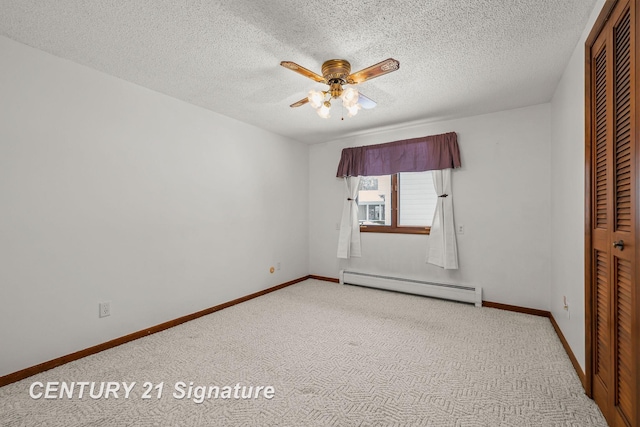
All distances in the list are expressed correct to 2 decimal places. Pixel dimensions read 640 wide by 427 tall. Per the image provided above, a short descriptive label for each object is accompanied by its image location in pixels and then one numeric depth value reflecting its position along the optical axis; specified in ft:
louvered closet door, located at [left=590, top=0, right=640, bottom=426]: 4.20
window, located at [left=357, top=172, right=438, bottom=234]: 13.38
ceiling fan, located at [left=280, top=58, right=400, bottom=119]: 6.37
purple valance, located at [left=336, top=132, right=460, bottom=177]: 12.32
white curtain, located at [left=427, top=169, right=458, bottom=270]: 12.18
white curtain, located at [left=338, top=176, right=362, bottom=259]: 14.98
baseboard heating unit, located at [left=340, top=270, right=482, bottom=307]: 11.89
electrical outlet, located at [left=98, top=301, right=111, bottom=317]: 8.12
